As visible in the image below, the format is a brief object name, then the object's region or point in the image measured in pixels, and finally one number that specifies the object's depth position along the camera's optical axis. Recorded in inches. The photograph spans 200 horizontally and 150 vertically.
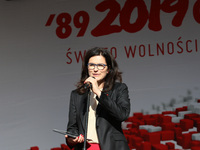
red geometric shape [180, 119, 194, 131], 250.4
